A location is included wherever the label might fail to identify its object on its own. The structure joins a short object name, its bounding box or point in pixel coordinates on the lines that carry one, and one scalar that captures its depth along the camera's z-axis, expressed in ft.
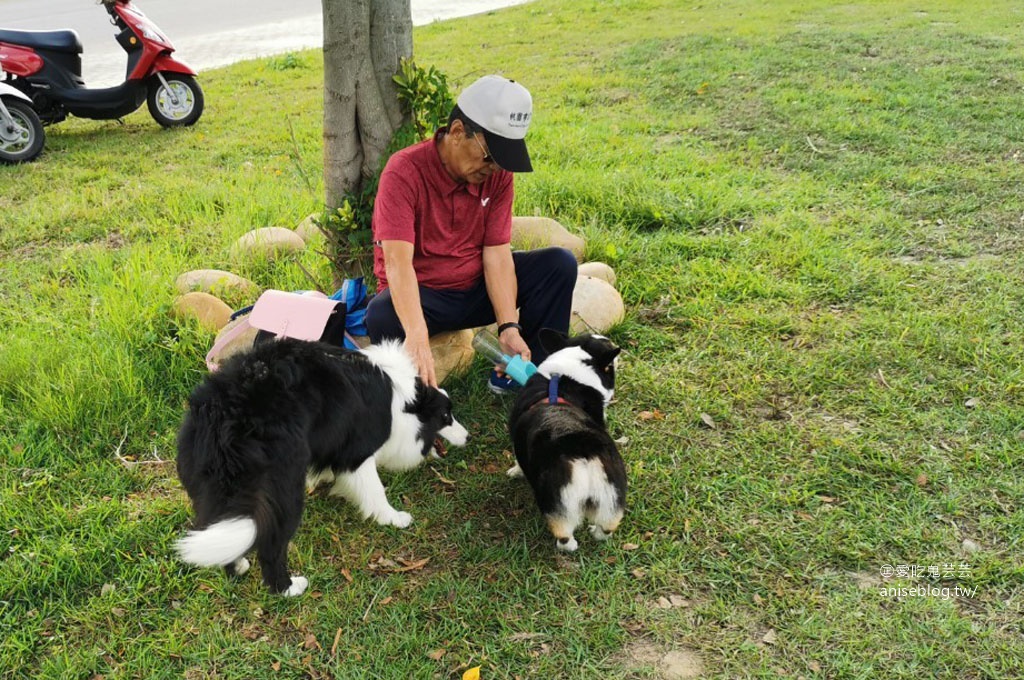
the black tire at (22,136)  20.27
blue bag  11.33
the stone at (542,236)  14.82
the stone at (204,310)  12.29
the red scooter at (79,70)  21.75
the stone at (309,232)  14.70
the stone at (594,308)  13.08
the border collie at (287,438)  7.00
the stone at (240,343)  11.27
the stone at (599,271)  14.33
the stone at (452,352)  11.97
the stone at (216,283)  13.21
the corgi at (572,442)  8.31
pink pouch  10.25
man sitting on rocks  9.15
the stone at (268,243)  14.55
